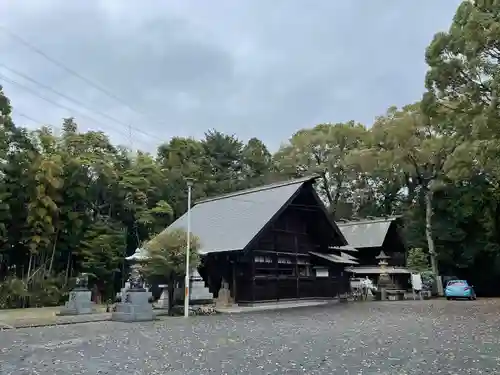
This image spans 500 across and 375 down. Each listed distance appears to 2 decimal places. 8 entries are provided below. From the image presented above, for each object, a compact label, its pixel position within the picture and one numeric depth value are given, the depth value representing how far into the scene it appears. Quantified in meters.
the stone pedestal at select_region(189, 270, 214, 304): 17.91
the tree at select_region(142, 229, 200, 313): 15.83
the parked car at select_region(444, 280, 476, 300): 25.06
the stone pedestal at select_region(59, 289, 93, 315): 16.52
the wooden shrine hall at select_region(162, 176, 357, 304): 19.09
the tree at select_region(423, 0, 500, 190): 13.03
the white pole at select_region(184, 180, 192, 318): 15.36
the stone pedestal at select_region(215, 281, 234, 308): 19.00
